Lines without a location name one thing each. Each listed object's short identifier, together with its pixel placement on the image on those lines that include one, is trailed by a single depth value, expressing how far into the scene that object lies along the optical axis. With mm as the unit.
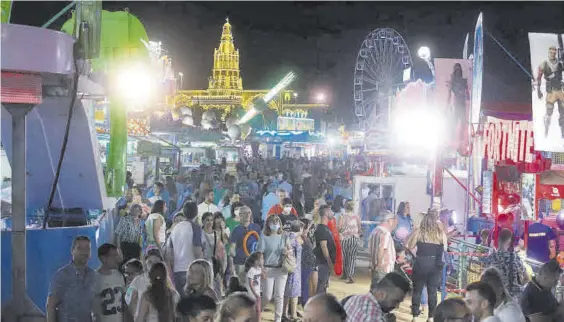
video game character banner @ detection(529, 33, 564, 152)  9383
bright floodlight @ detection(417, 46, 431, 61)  17672
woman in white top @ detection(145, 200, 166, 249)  8766
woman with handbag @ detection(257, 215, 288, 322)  8156
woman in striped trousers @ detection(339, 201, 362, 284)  11688
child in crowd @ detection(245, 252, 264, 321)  7211
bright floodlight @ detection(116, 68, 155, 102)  9008
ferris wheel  25750
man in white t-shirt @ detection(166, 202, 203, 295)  7562
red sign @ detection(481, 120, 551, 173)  12727
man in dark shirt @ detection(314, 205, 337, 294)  9039
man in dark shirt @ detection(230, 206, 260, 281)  8781
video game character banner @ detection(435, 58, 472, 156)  13469
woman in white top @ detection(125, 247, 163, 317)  5211
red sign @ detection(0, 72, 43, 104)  5703
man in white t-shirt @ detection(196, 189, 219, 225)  10492
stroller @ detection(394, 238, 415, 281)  9669
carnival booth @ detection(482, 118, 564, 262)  12695
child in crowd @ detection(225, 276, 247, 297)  5832
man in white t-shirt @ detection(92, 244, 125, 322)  5234
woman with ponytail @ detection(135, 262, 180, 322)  4820
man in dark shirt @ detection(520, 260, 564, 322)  5691
